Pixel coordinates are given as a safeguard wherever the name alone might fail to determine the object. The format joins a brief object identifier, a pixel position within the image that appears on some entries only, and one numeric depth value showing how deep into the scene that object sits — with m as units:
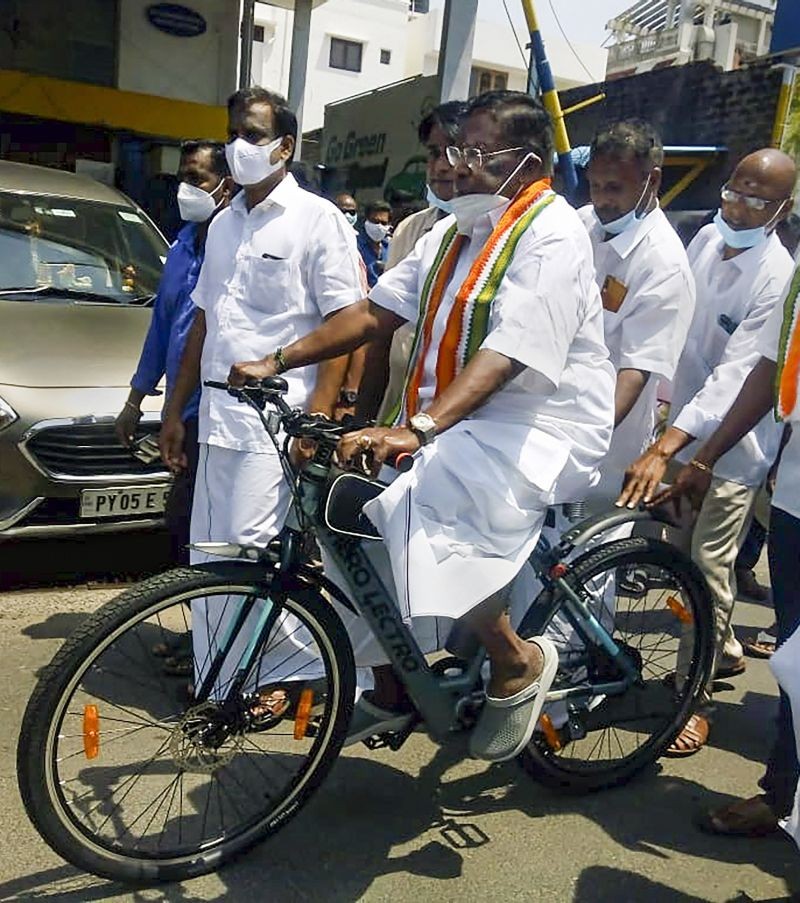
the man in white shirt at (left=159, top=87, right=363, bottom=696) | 3.07
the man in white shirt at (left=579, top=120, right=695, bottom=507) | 3.21
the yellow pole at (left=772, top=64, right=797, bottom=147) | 11.63
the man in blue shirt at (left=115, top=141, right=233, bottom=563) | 3.54
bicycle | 2.31
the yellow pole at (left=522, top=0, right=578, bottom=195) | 9.02
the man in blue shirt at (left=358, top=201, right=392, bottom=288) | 9.11
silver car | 4.16
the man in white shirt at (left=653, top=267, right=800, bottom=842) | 2.55
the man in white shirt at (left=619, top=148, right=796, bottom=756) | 3.41
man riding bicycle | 2.34
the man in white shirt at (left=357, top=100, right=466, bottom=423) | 3.45
